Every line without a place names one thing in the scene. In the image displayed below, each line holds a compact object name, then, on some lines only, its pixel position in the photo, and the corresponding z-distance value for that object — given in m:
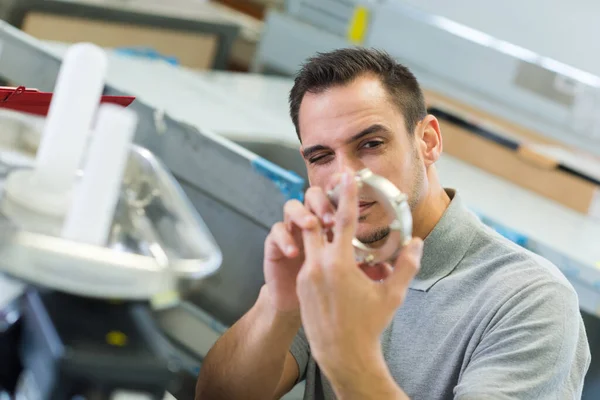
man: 0.88
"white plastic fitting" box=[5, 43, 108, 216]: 0.82
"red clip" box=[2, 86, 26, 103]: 1.20
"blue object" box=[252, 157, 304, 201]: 1.66
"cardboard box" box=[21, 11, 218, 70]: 3.23
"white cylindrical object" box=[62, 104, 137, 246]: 0.75
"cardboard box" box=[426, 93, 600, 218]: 2.34
